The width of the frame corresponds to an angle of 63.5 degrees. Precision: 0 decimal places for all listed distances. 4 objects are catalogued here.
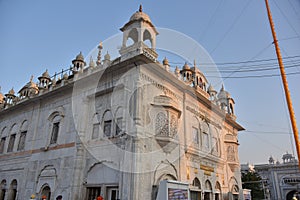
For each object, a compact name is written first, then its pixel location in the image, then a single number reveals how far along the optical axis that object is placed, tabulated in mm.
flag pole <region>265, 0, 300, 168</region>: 8539
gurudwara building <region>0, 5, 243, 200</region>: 12672
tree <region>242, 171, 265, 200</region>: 33438
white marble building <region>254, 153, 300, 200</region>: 48219
